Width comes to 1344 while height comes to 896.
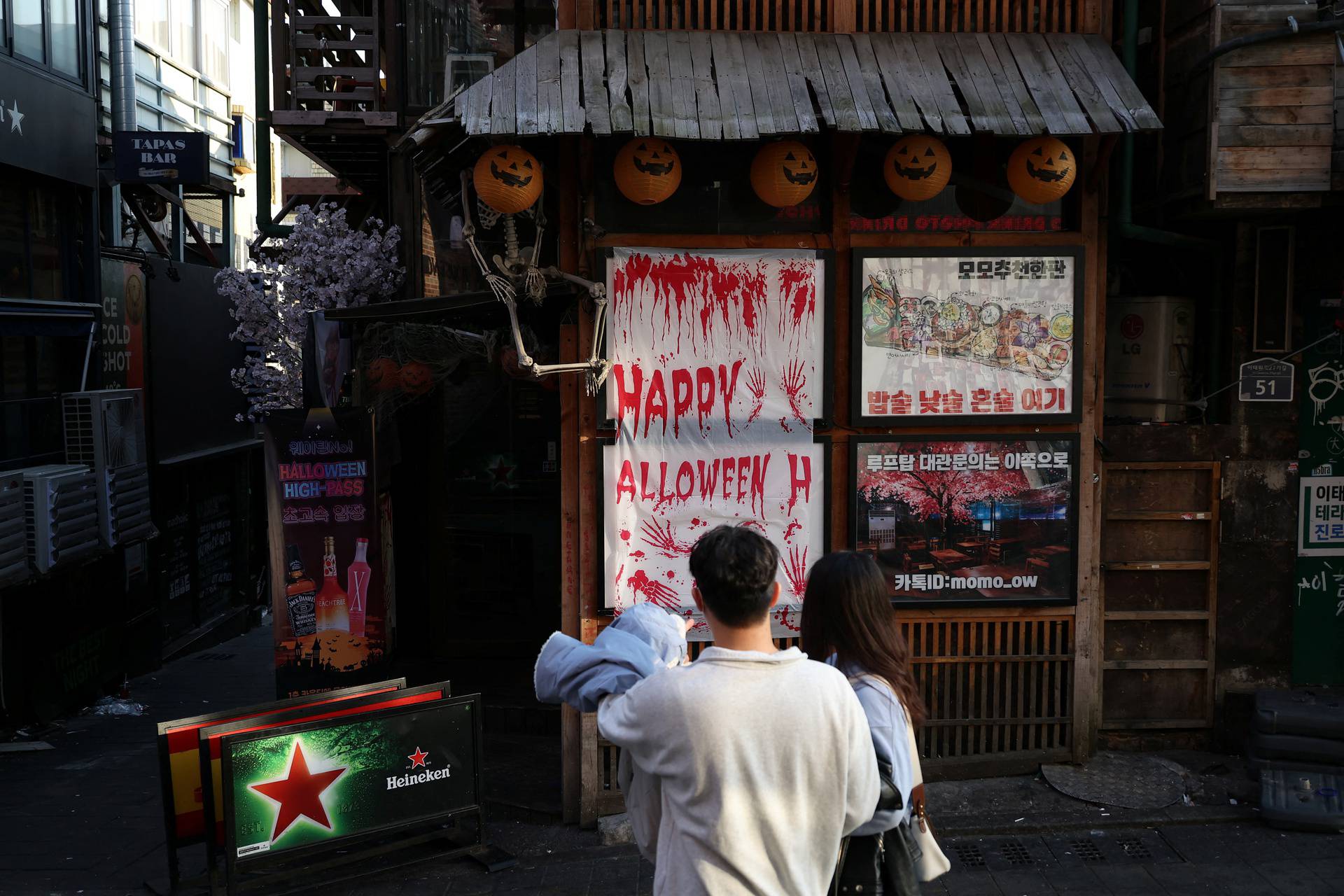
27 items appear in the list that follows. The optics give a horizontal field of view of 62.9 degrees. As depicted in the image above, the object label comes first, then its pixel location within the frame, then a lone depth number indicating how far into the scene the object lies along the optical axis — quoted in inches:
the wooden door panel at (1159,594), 297.9
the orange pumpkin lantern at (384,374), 366.0
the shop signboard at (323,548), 351.3
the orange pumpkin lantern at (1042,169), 260.4
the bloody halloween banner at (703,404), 270.7
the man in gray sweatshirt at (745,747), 111.3
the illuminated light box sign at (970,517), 280.4
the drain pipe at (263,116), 415.5
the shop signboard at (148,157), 474.0
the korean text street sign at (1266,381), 298.0
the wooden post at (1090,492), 283.3
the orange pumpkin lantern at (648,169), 255.8
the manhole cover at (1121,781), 274.7
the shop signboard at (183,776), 237.9
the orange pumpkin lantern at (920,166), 258.4
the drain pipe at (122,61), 524.7
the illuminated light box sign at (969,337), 276.5
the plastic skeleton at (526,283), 259.6
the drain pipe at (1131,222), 284.7
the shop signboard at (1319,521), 299.7
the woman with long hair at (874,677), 132.6
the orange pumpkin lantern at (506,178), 249.4
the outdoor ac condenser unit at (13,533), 376.8
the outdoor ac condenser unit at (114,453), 442.3
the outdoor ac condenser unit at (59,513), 392.8
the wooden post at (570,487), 273.0
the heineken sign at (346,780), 235.3
